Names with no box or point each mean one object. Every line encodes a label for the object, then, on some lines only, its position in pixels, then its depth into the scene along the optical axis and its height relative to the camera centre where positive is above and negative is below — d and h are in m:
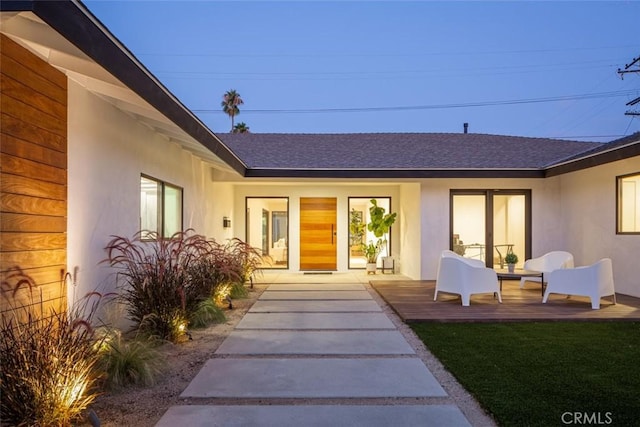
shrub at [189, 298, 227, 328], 5.54 -1.34
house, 3.40 +0.72
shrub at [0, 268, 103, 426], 2.59 -1.02
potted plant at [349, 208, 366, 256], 12.45 -0.35
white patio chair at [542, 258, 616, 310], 6.45 -1.01
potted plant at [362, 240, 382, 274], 11.62 -0.99
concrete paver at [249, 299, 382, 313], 6.70 -1.50
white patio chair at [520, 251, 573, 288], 8.20 -0.88
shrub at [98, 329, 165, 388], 3.47 -1.27
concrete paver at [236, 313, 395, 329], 5.63 -1.48
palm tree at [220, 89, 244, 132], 36.97 +10.75
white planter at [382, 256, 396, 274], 11.81 -1.27
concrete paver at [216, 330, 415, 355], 4.52 -1.47
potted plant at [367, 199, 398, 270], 11.73 -0.07
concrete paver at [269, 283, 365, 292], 8.90 -1.53
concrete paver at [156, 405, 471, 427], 2.87 -1.44
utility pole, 14.67 +5.63
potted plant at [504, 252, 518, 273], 7.75 -0.79
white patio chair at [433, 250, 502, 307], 6.74 -1.01
